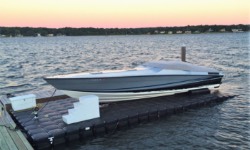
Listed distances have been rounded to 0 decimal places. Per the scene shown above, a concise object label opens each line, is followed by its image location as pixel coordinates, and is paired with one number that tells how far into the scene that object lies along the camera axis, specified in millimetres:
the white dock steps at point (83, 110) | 9555
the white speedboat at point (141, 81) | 11414
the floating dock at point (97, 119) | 8914
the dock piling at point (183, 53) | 16361
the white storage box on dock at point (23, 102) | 10898
